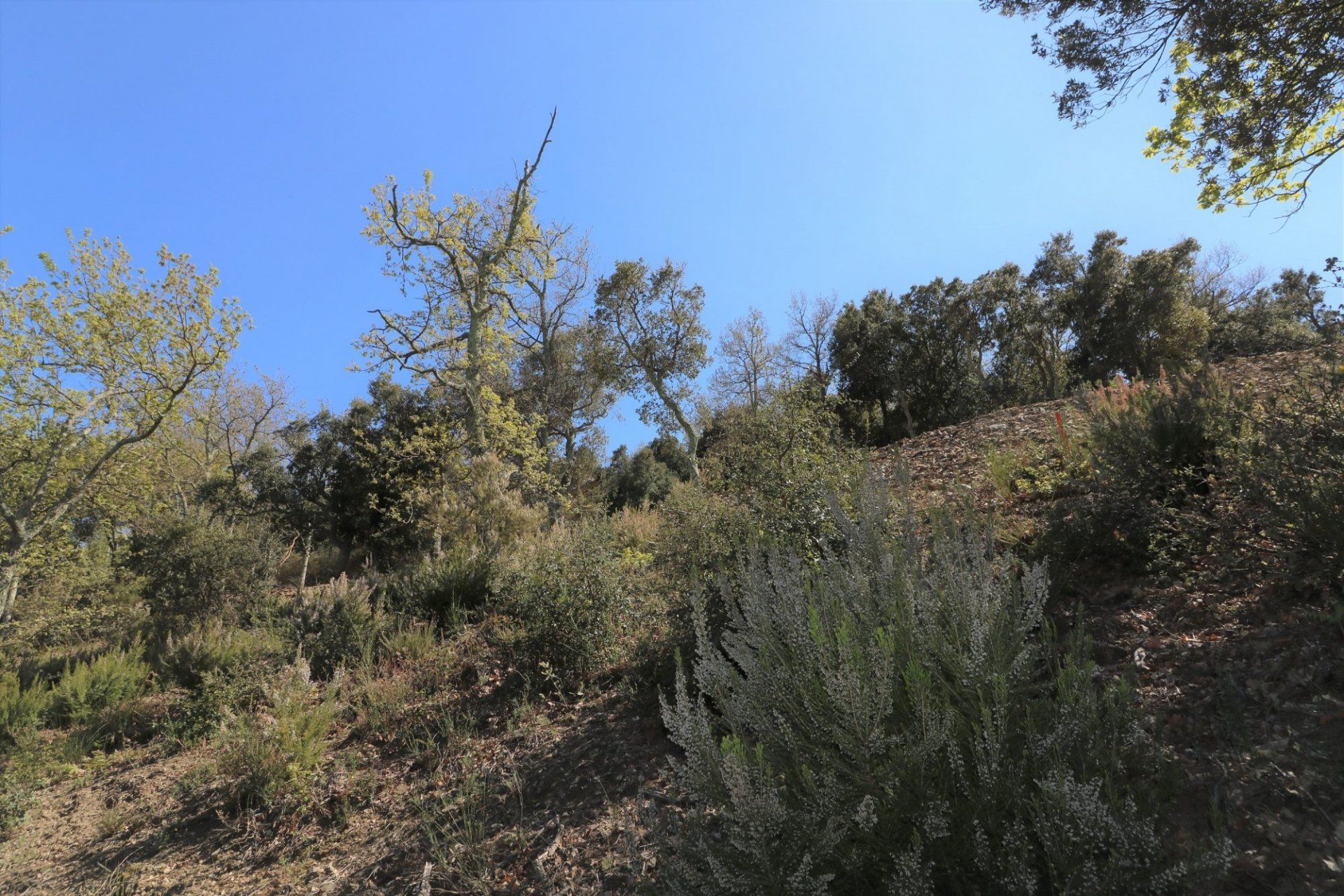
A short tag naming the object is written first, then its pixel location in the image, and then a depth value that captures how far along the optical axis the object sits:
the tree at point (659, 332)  23.20
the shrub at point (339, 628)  6.50
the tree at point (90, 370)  10.17
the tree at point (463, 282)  12.93
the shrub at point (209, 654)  7.03
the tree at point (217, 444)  15.26
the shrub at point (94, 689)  6.78
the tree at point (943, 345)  19.66
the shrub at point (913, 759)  1.80
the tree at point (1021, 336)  19.88
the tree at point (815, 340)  25.91
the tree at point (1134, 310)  18.23
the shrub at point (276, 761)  4.25
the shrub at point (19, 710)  6.50
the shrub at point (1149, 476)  4.19
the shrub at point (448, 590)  7.28
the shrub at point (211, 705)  6.00
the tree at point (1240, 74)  5.16
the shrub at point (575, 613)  5.34
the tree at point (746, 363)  27.70
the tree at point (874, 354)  20.06
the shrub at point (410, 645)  6.19
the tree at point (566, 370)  22.08
